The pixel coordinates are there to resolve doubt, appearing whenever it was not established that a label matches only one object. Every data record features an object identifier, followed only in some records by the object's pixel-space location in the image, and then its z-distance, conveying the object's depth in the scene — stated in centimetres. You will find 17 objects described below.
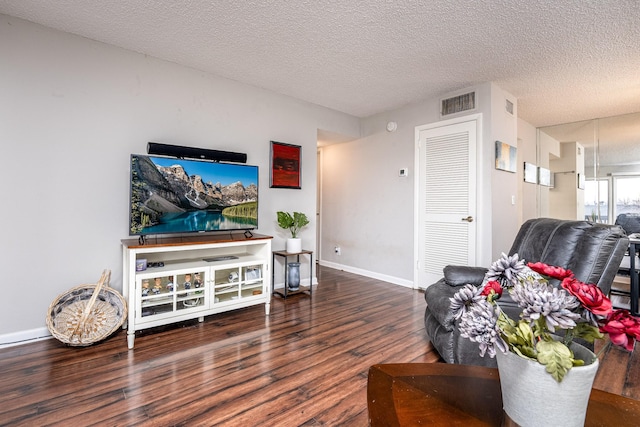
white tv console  230
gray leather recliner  175
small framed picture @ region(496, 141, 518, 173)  339
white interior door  348
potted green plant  356
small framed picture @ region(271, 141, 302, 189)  371
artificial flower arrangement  66
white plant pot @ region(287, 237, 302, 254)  357
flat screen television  253
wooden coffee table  80
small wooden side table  350
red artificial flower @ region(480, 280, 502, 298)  82
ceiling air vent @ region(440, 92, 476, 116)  344
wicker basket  221
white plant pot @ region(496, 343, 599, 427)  68
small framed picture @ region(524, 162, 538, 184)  461
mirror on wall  421
